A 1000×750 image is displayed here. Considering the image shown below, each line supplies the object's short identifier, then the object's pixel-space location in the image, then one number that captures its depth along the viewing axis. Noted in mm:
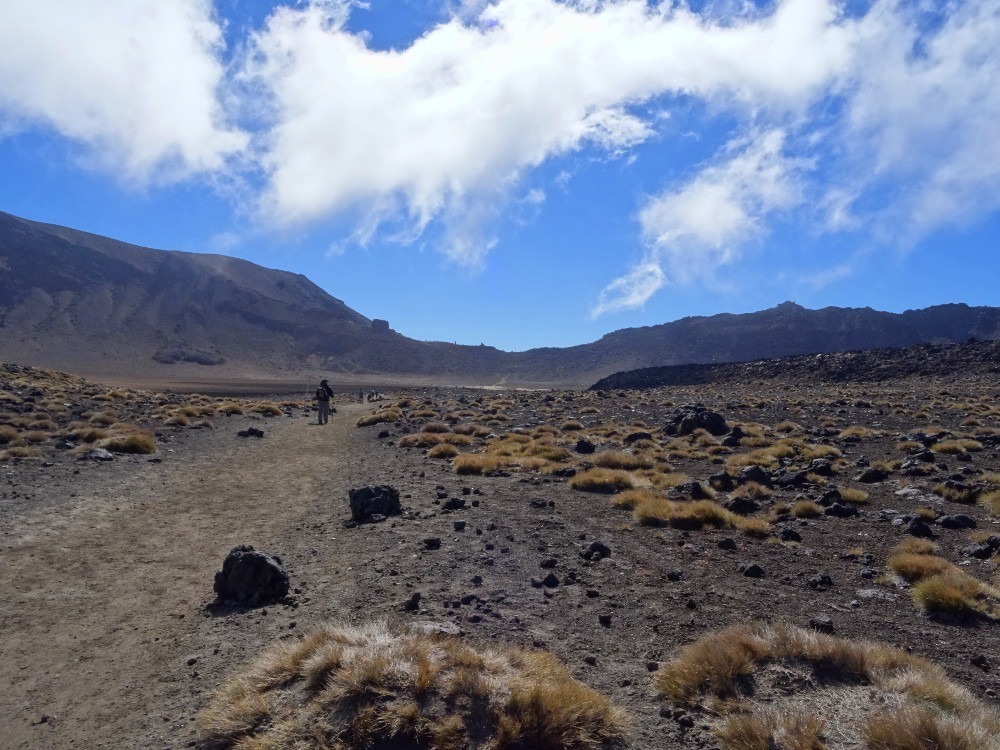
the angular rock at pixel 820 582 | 7222
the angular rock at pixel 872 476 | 13513
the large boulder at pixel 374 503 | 10906
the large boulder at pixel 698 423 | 23453
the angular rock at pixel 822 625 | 5910
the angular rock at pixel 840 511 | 10617
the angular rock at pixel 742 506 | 11031
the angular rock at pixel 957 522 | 9594
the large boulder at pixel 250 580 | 7159
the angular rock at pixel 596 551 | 8406
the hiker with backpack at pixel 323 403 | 31203
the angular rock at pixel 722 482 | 12805
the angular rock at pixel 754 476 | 13453
